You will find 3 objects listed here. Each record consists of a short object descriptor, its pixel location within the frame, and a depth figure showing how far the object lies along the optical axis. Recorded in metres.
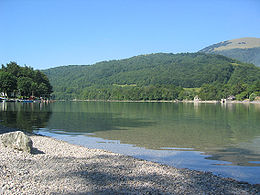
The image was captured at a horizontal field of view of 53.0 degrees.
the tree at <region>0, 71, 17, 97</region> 114.38
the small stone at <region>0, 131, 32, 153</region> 13.55
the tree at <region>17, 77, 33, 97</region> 126.62
